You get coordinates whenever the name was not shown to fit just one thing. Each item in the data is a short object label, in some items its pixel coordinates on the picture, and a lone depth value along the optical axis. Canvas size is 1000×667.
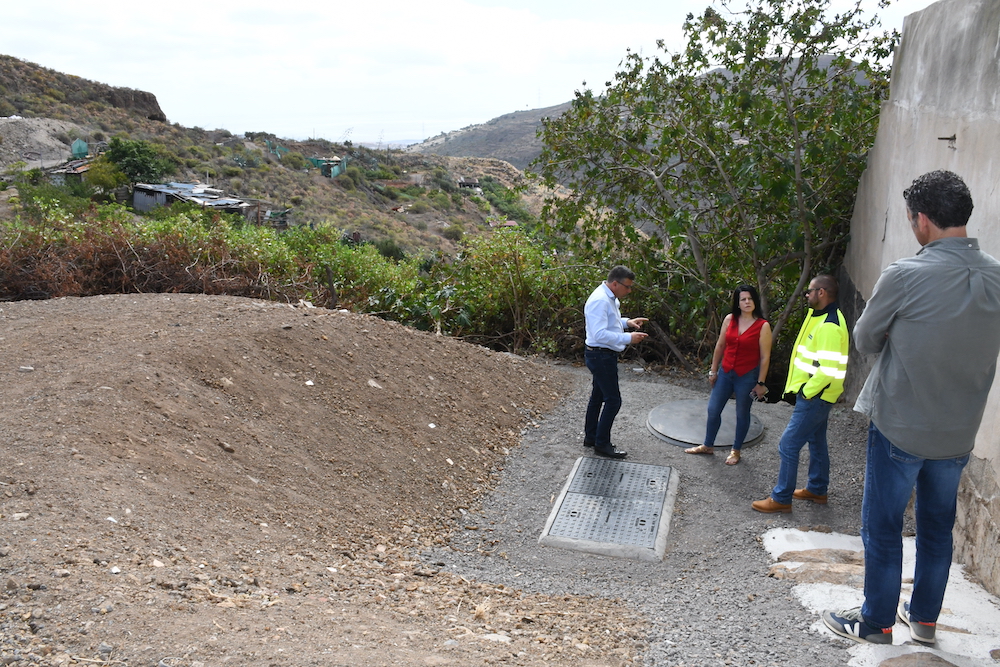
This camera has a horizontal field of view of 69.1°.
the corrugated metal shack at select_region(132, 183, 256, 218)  32.97
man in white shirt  5.32
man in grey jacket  2.50
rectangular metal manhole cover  4.33
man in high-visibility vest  4.34
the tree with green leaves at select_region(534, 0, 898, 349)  7.02
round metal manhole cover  6.00
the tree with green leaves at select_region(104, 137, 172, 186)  36.84
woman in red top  5.20
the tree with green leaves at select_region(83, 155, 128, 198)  34.81
